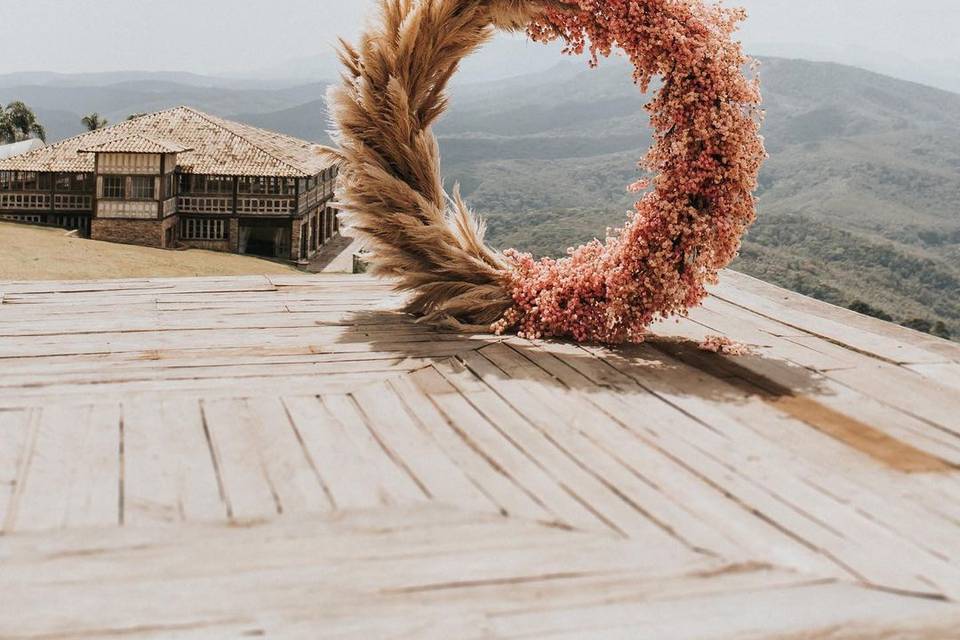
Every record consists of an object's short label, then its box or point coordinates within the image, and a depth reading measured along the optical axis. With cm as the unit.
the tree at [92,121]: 8275
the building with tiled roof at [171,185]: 5084
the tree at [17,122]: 8394
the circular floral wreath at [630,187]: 448
